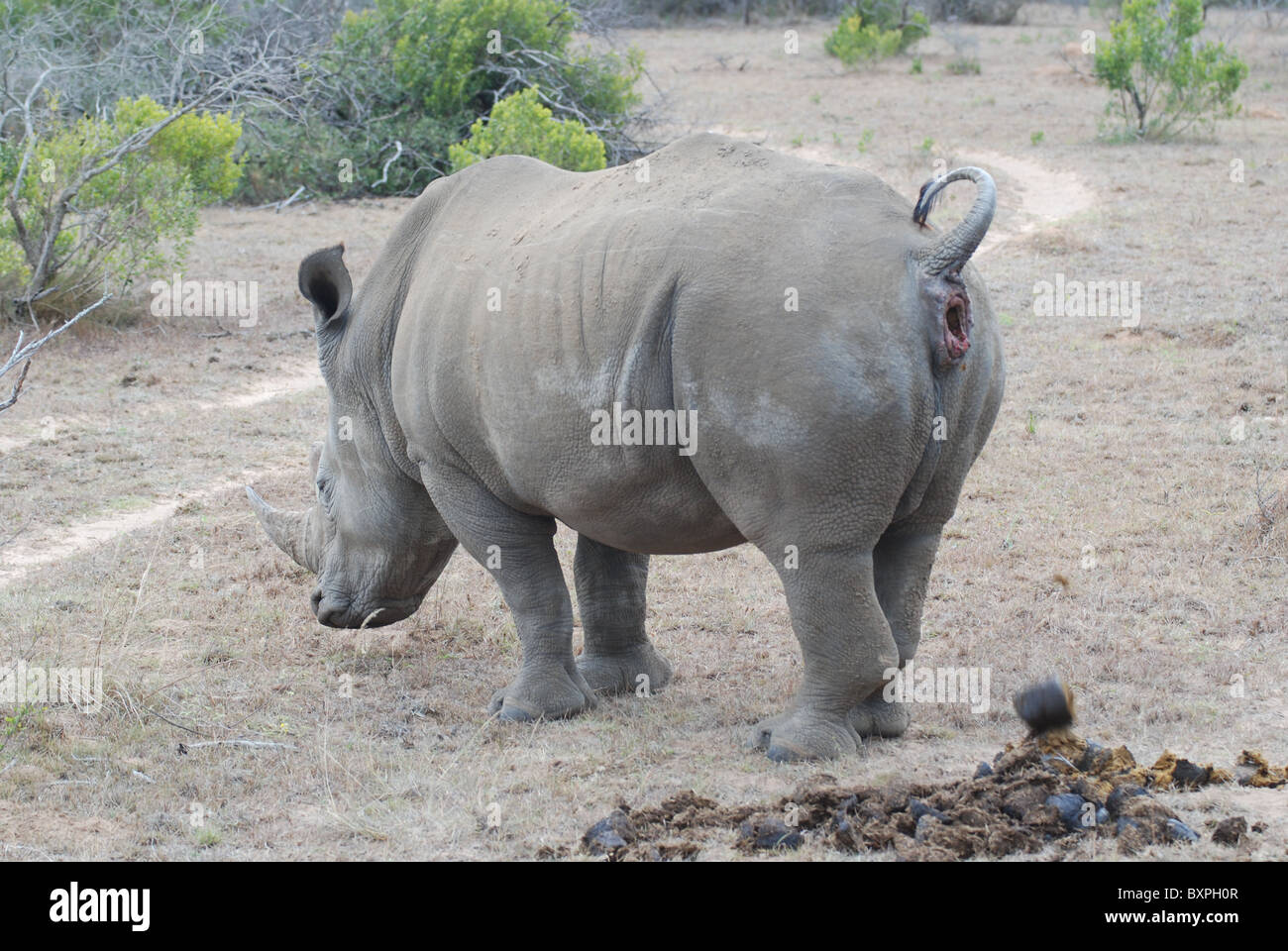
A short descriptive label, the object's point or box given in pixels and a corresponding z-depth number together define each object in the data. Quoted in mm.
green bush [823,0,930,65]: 28688
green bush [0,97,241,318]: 12898
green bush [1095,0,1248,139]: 20000
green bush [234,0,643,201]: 18781
